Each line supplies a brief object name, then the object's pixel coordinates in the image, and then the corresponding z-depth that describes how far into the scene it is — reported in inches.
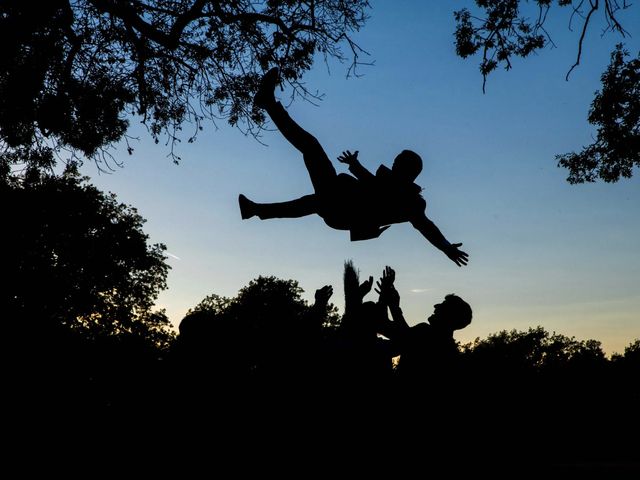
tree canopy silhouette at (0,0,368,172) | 363.3
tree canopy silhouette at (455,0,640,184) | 331.0
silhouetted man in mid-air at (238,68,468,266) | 174.9
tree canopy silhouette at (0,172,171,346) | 890.1
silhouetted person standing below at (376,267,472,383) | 158.2
